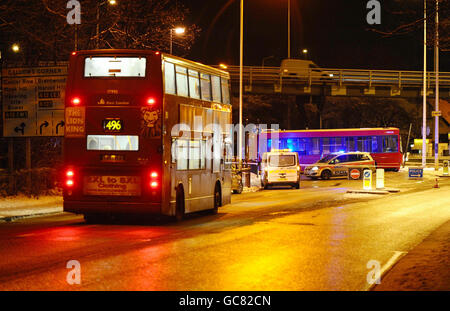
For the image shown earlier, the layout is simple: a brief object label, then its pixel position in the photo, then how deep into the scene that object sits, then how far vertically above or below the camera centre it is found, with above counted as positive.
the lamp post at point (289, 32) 77.50 +13.74
